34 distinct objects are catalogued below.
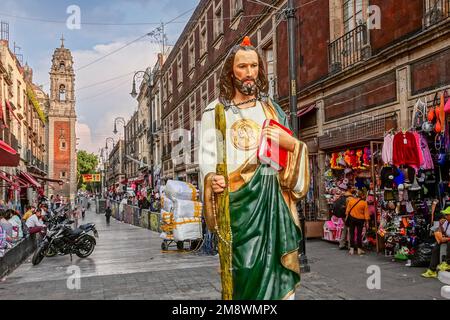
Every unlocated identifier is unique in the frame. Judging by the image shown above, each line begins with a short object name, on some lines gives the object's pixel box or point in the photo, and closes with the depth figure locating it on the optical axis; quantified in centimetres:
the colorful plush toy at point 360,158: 1074
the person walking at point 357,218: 1000
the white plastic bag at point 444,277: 661
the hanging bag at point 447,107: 747
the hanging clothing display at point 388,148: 854
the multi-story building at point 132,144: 5397
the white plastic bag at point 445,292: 600
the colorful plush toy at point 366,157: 1042
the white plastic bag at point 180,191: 1197
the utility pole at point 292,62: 855
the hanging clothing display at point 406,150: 809
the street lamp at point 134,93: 2396
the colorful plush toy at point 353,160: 1094
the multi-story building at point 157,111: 3781
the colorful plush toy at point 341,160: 1149
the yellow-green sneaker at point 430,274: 732
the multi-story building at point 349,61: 886
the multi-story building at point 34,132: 3131
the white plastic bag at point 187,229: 1175
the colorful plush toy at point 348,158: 1116
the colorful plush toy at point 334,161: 1188
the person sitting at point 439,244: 724
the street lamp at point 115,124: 3120
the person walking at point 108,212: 2553
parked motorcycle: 1166
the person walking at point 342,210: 1062
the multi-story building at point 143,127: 4456
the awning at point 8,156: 1030
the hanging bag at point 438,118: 766
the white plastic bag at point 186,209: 1176
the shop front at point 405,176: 800
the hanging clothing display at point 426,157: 799
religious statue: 315
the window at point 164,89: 3698
